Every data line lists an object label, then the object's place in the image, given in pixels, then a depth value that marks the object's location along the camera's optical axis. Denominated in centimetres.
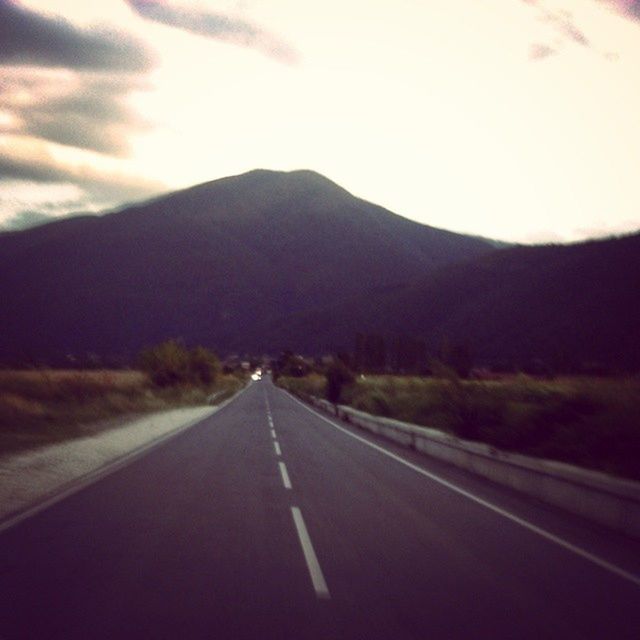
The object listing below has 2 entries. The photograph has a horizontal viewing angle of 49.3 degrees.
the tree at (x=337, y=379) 4462
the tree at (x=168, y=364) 5544
